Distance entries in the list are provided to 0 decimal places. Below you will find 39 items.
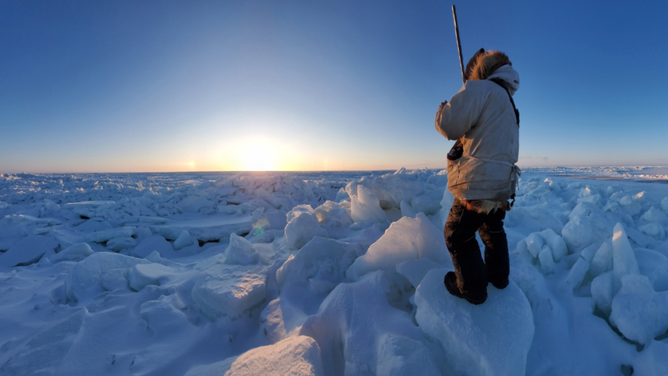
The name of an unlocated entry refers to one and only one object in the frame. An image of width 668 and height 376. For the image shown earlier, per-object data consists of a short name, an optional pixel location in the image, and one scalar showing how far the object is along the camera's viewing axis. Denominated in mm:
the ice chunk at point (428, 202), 3041
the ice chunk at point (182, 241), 4281
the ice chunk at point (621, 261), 1619
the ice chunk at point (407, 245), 1753
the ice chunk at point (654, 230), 3043
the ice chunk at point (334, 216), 3320
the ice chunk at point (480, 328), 1086
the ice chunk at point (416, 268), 1564
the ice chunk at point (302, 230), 2729
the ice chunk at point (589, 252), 1995
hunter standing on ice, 1177
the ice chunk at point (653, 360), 1152
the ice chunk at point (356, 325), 1256
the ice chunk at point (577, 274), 1870
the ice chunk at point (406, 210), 2602
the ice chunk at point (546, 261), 2121
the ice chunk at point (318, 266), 1950
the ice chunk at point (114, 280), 2143
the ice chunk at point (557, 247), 2268
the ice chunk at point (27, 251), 3455
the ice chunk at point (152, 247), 4137
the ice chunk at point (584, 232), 2242
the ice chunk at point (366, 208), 3076
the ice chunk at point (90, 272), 2105
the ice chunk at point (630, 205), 3889
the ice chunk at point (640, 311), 1348
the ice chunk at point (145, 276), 2148
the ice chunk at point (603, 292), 1559
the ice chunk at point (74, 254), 3211
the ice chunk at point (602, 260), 1842
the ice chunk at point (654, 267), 1705
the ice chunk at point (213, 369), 1163
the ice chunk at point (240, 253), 2438
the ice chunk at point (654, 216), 3420
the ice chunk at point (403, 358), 1080
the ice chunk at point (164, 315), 1613
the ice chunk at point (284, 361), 1070
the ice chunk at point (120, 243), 4211
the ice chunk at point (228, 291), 1692
